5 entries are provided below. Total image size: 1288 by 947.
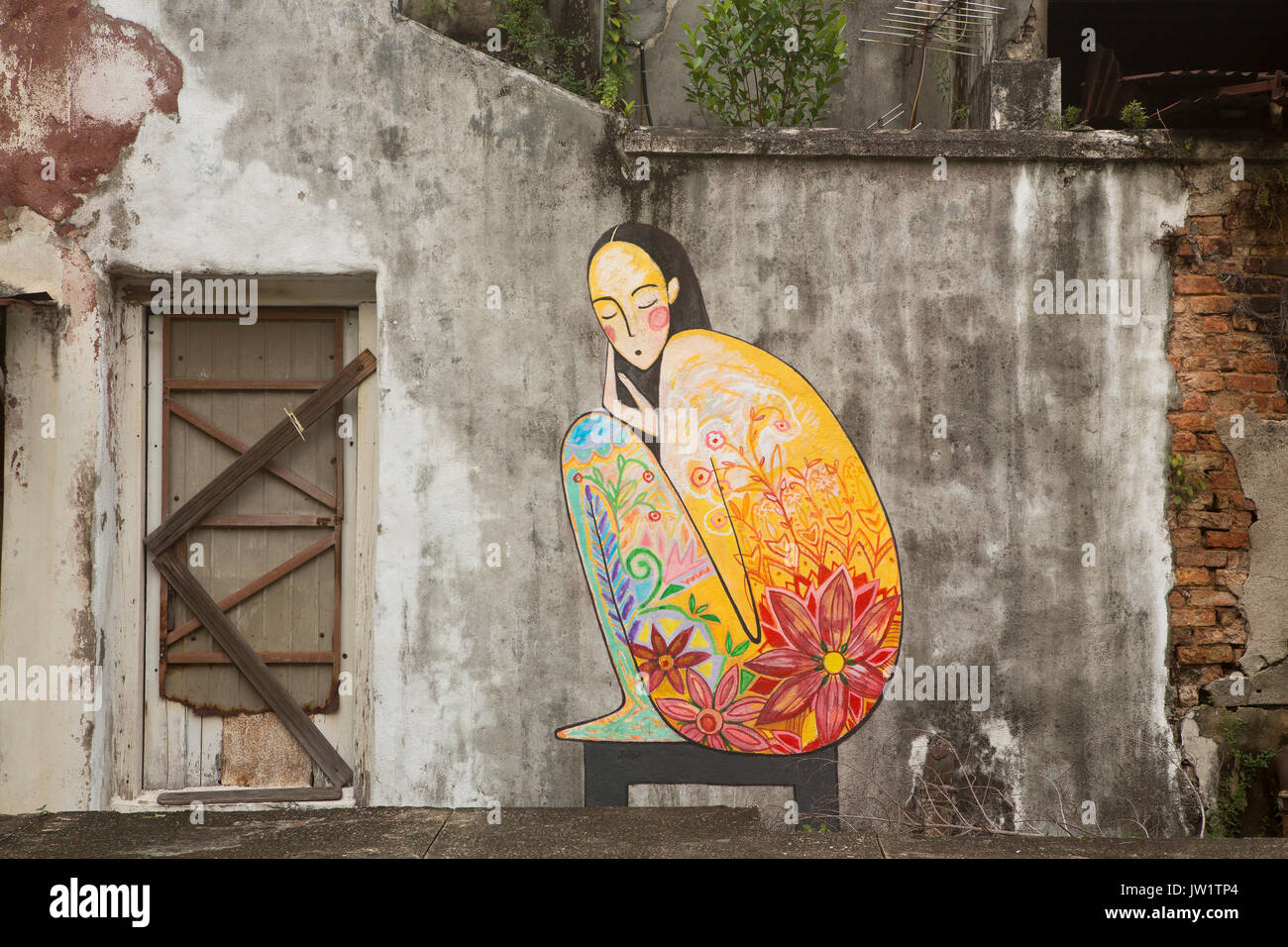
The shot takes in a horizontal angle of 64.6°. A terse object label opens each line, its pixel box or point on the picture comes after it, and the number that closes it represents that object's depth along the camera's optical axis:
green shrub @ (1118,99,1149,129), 5.04
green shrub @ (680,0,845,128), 5.44
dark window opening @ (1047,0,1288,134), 5.56
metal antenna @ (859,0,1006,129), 5.80
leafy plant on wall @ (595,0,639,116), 5.92
